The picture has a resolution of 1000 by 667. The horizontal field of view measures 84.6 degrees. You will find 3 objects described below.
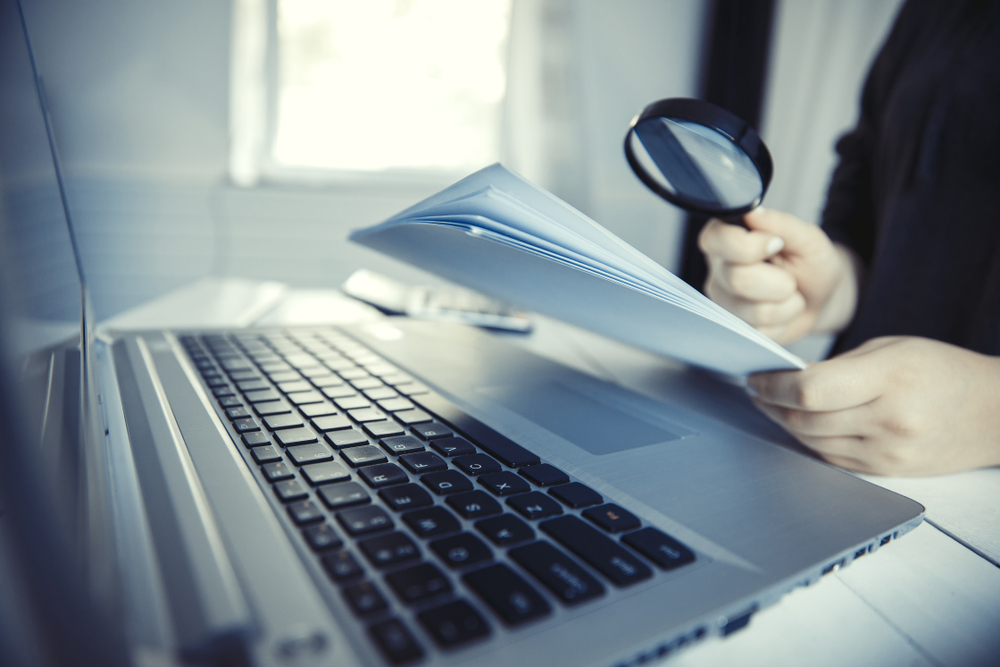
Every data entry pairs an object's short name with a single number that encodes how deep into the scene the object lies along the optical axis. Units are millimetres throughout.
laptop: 169
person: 379
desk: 225
